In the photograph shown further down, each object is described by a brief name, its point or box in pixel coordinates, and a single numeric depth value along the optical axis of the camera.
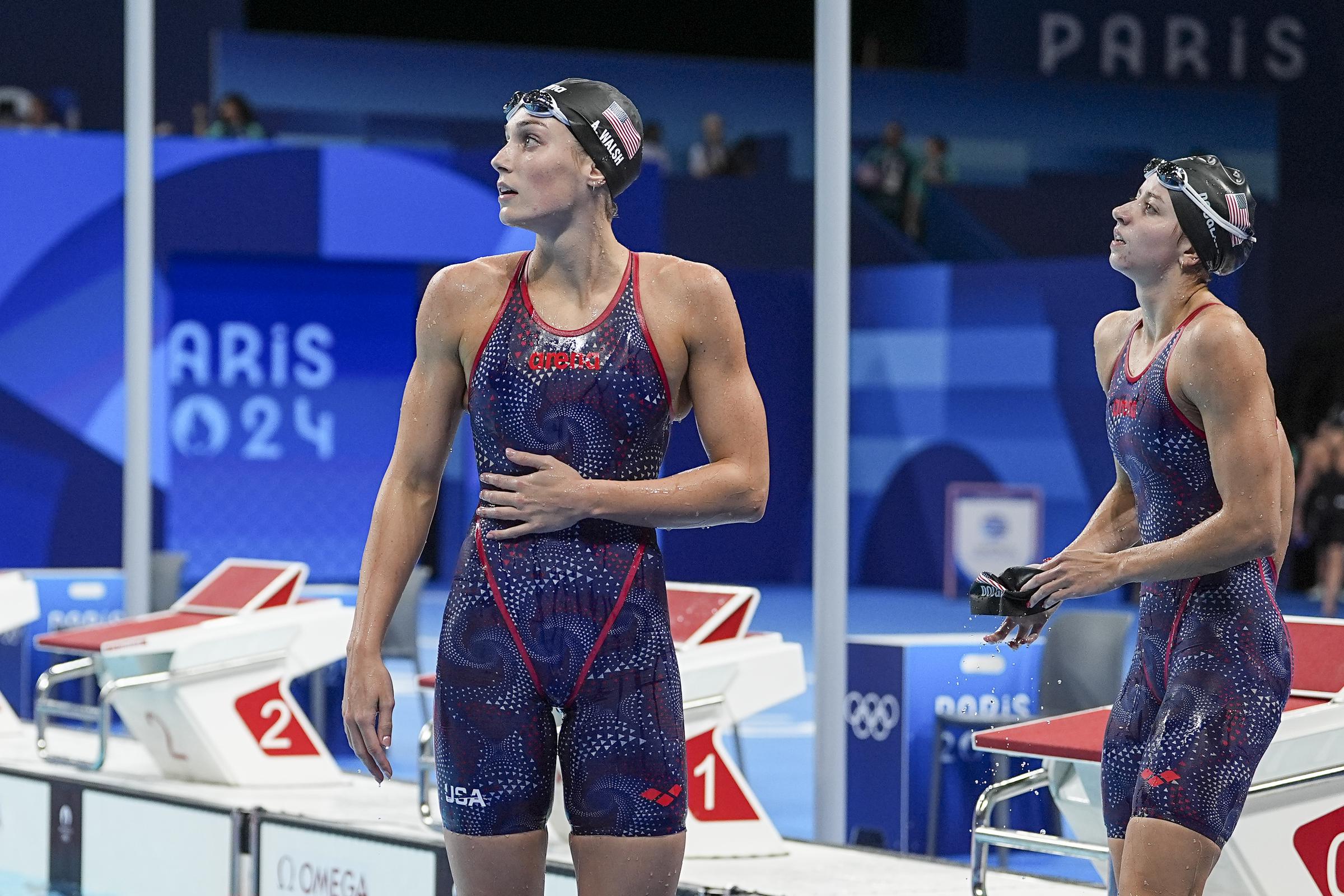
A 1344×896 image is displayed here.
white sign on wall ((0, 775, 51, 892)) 11.24
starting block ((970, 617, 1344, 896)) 6.70
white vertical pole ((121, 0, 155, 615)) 13.29
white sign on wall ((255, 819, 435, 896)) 9.23
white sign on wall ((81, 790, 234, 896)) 10.21
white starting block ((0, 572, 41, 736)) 13.24
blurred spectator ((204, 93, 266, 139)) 24.52
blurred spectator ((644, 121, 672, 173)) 28.72
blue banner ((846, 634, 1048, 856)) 10.95
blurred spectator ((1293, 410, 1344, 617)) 28.67
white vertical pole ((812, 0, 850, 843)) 9.84
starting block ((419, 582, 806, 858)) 9.24
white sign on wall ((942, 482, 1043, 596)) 28.22
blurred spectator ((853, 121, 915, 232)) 31.11
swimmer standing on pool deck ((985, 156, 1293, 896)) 5.19
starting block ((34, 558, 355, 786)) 11.16
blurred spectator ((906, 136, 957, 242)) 31.61
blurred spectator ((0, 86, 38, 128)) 25.91
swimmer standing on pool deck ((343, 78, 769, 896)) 4.57
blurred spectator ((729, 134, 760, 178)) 32.12
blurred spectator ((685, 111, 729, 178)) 31.84
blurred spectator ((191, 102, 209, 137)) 26.47
